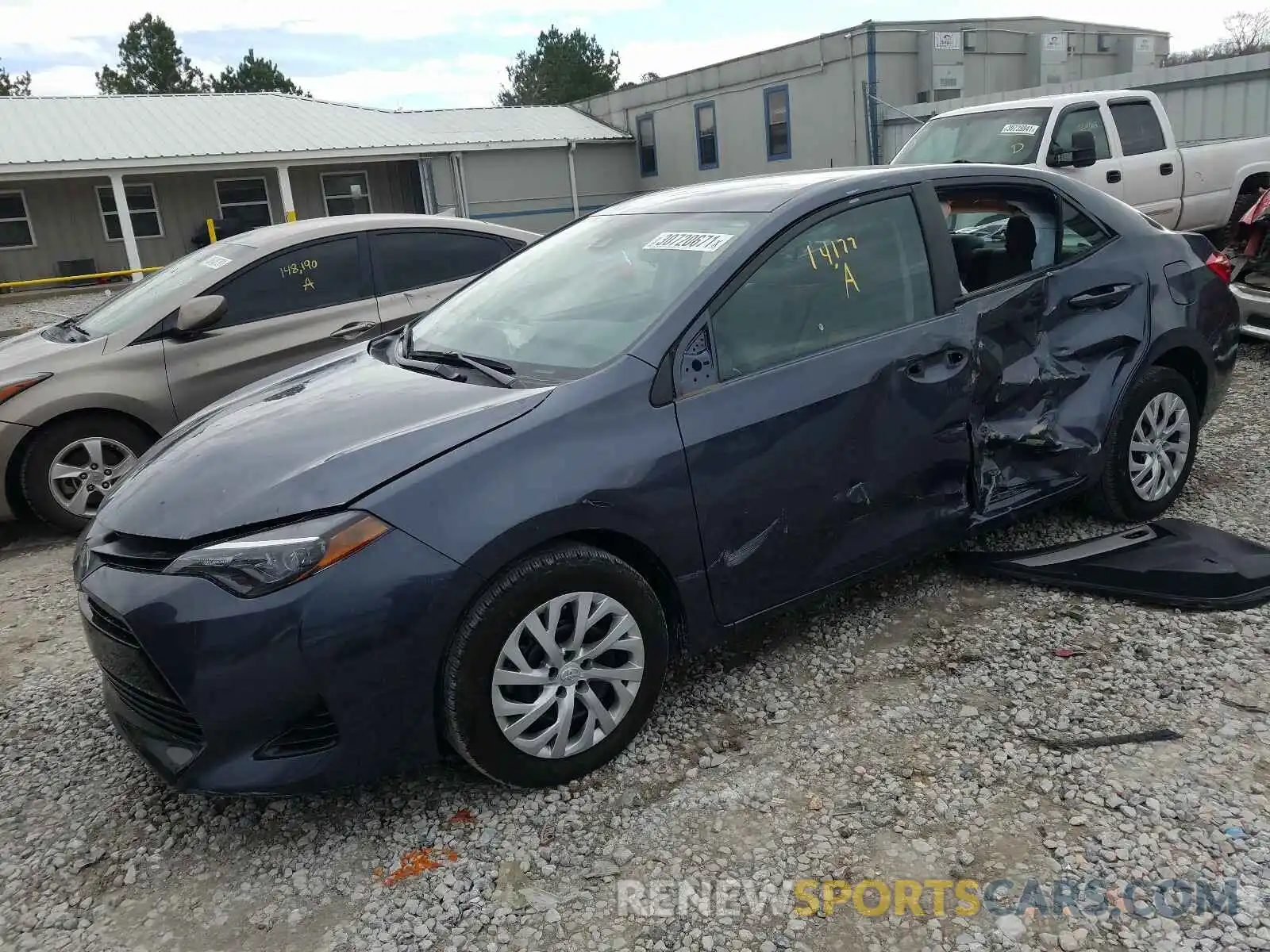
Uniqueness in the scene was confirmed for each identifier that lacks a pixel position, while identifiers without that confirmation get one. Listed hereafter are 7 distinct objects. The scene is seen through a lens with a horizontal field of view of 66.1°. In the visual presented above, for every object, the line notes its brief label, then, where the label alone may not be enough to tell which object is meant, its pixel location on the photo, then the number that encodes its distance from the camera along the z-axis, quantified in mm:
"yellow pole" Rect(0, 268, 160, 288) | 20422
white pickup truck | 8977
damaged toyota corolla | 2469
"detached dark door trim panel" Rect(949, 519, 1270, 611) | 3680
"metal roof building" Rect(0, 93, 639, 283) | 21688
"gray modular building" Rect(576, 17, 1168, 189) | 19766
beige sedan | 5180
